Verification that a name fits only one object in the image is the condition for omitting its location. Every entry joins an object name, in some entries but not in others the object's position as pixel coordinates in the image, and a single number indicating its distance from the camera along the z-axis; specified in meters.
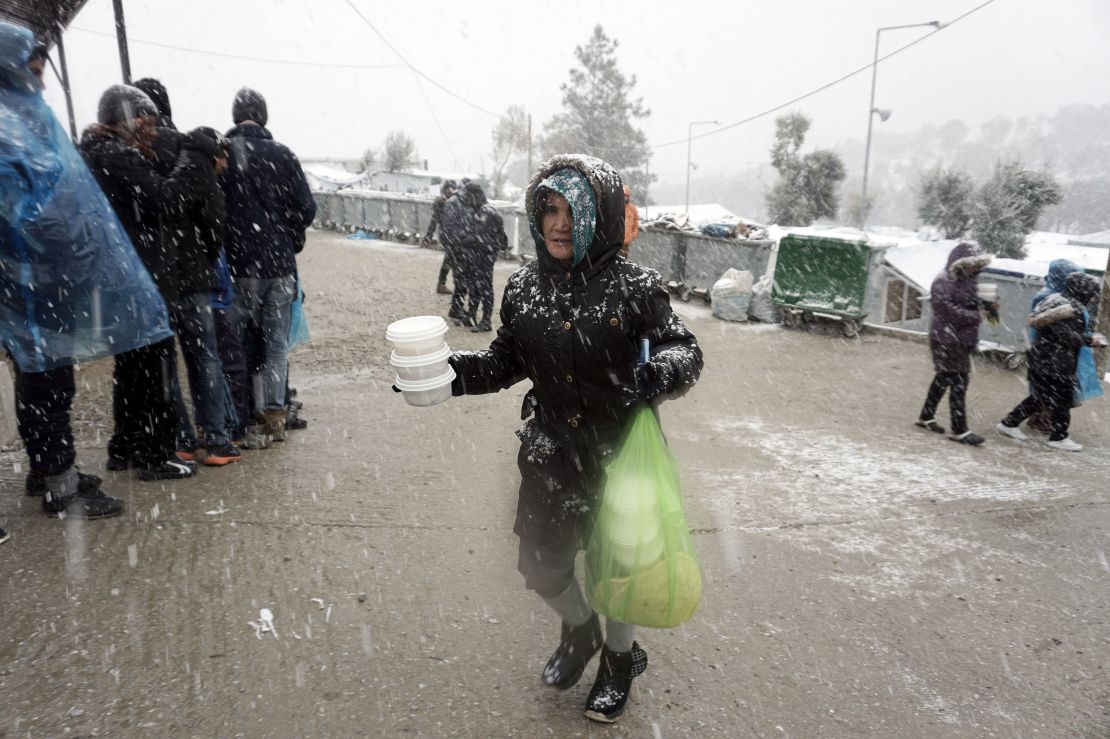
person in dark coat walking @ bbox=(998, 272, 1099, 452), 5.65
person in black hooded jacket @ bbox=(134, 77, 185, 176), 3.96
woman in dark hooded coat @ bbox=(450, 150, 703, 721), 2.20
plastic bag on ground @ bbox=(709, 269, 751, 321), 10.50
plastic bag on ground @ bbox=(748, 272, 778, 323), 10.38
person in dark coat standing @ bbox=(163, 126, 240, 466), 3.92
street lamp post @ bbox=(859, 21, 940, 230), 30.71
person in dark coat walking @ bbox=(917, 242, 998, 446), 5.70
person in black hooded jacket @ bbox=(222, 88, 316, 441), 4.53
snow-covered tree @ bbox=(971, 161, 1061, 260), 33.34
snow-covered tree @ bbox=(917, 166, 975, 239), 36.88
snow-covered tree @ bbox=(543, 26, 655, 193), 65.44
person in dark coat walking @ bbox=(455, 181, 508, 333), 8.91
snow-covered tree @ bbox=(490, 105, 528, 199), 80.69
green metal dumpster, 9.48
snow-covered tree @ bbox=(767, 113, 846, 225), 46.78
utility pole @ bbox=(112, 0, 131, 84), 10.48
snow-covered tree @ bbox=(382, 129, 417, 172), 68.34
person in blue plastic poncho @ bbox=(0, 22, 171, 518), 3.06
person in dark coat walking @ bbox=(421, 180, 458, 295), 11.19
